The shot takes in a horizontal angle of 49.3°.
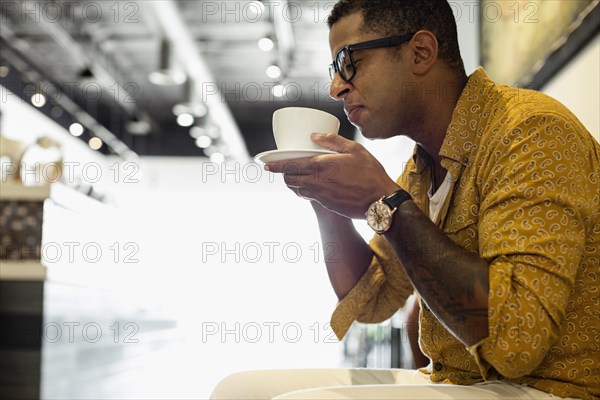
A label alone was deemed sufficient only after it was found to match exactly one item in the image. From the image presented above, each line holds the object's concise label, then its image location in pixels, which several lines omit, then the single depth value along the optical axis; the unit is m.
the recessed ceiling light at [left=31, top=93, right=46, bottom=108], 7.98
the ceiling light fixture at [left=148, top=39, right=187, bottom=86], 6.52
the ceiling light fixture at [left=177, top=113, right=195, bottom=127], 8.80
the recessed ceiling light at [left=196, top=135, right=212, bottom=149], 9.82
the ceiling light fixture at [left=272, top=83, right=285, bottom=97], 7.10
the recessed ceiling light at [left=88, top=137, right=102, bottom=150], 10.00
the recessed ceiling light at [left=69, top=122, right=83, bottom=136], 9.59
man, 0.98
